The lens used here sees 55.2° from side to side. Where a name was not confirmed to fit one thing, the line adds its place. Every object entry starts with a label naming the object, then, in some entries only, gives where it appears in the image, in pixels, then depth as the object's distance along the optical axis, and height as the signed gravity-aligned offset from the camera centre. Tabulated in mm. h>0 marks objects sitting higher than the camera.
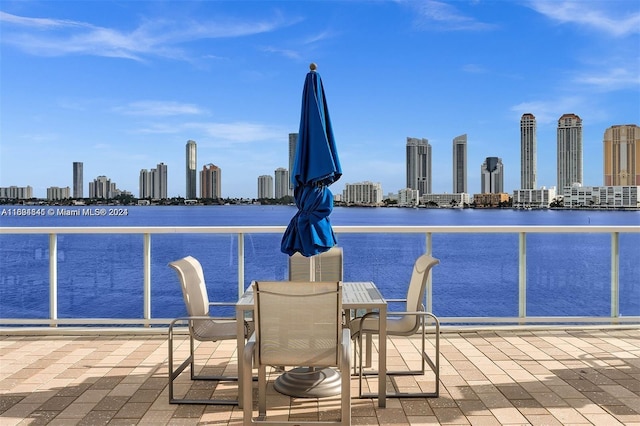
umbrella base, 4371 -1233
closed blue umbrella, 4355 +292
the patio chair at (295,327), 3418 -633
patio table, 4070 -726
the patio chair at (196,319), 4227 -730
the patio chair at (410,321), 4301 -783
